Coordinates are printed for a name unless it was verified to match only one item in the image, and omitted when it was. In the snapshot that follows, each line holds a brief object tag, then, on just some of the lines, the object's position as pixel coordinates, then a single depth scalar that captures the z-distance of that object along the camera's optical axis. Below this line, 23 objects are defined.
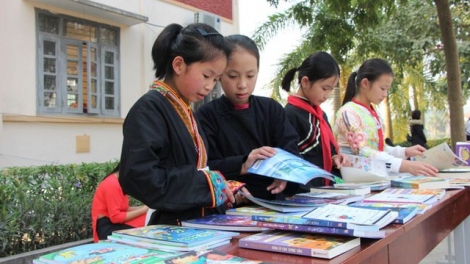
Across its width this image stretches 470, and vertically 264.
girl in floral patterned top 2.18
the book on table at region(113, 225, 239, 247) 1.02
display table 0.96
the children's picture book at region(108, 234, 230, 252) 1.00
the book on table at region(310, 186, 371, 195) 1.77
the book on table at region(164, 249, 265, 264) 0.89
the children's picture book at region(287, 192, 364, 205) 1.49
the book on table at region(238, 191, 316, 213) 1.28
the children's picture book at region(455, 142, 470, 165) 3.16
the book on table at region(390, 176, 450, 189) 1.99
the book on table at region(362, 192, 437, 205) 1.56
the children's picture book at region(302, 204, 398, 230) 1.02
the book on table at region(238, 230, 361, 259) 0.94
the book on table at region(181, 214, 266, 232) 1.20
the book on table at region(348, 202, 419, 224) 1.23
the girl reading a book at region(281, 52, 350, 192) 2.25
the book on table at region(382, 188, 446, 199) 1.79
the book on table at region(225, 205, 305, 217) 1.28
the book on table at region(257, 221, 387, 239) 0.99
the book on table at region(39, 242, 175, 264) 0.92
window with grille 5.78
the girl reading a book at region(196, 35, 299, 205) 1.71
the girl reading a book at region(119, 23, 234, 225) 1.21
